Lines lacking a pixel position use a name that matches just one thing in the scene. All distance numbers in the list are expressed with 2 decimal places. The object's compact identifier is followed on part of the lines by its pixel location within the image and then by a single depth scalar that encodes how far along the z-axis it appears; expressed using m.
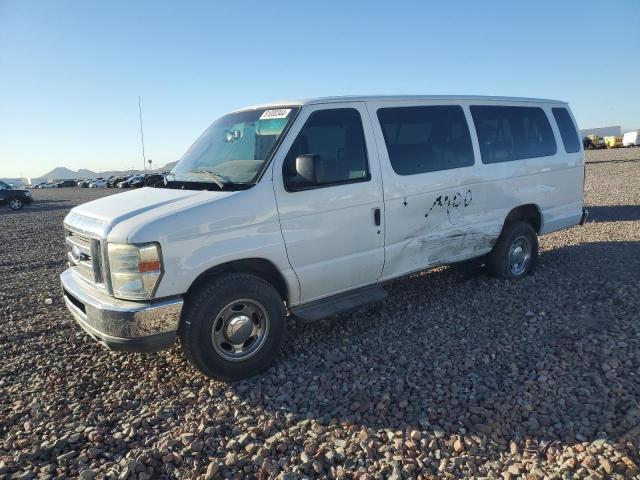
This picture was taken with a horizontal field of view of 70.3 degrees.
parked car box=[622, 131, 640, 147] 53.82
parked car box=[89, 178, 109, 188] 57.83
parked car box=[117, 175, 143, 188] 47.94
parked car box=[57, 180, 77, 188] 71.75
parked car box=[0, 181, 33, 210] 25.56
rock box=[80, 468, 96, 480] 2.67
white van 3.31
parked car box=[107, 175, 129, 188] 55.19
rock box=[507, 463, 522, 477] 2.52
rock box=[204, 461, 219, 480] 2.63
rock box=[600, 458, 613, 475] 2.47
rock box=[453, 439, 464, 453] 2.72
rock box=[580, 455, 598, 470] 2.52
